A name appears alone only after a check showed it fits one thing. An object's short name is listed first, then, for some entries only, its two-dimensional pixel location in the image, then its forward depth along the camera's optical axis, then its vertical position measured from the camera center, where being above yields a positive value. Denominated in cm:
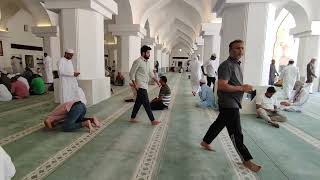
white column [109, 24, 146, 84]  977 +84
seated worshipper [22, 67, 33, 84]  864 -49
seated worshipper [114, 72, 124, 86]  1033 -70
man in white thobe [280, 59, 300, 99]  714 -32
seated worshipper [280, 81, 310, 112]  571 -78
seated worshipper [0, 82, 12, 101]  629 -83
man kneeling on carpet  377 -85
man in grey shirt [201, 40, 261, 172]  253 -32
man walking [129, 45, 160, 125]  414 -25
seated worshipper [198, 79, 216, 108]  598 -79
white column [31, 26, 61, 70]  995 +83
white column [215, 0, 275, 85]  515 +66
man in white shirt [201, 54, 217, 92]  748 -24
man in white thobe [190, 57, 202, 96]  792 -32
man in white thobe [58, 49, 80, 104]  489 -35
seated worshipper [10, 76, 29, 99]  678 -77
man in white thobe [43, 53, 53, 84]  998 -17
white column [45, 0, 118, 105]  580 +59
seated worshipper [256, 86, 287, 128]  472 -81
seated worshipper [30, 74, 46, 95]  749 -77
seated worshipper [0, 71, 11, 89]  726 -58
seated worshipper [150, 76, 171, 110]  557 -80
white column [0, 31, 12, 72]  1230 +42
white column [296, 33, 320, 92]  882 +52
